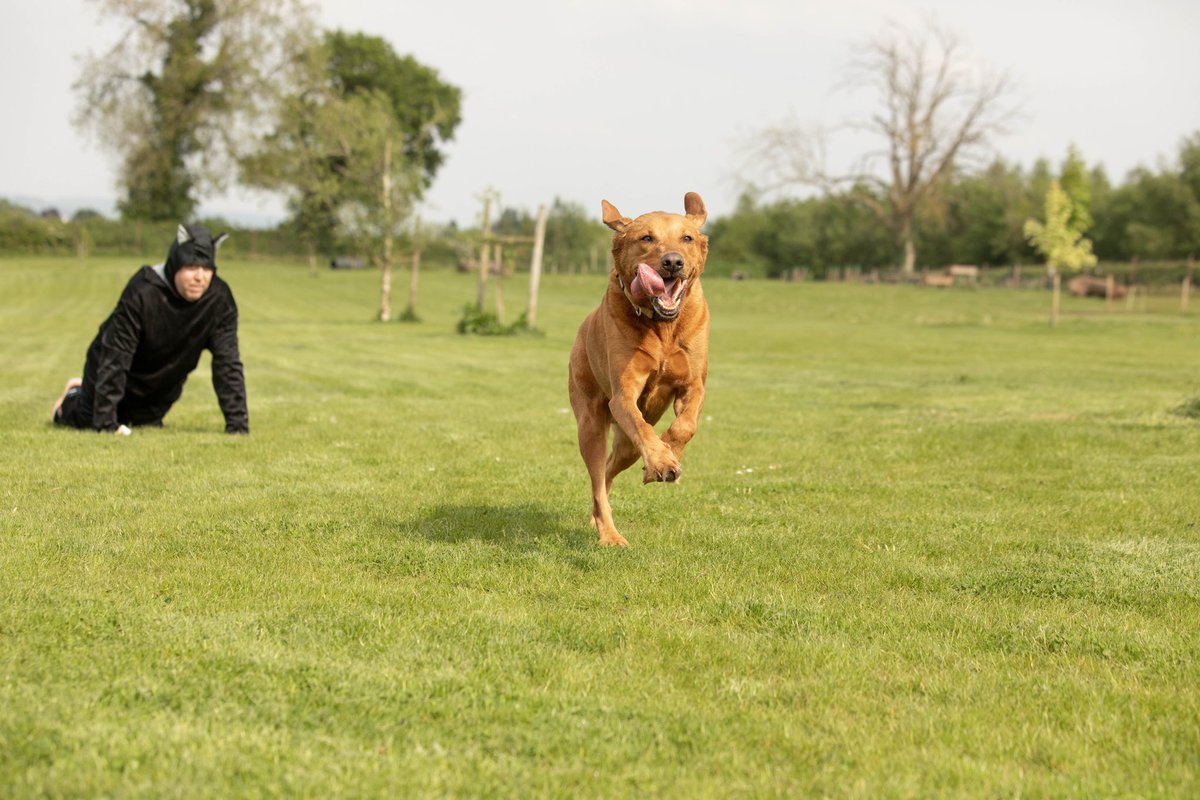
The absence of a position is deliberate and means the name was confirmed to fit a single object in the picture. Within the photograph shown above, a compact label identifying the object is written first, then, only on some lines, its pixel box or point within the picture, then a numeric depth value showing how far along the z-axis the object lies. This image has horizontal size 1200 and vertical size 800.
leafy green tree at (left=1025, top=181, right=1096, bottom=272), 46.81
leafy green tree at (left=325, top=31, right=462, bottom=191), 84.19
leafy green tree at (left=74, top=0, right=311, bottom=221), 56.12
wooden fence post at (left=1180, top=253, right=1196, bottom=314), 53.81
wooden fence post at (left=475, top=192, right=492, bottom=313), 30.86
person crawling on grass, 10.80
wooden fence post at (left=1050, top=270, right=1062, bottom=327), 43.44
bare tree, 76.88
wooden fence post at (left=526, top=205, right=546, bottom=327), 30.73
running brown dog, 6.05
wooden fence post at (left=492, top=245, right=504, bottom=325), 31.16
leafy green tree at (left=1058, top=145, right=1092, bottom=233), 48.56
